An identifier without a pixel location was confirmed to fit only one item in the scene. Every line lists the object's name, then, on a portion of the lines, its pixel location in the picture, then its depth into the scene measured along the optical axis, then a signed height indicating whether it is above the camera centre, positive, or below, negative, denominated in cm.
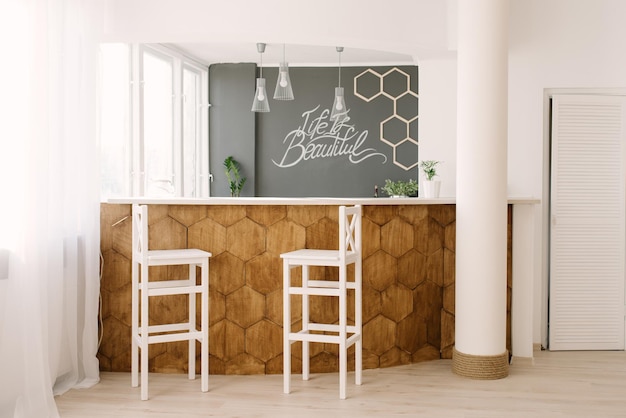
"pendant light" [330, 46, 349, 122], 663 +99
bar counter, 400 -45
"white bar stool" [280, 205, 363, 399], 353 -51
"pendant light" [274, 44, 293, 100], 579 +102
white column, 398 +14
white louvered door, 480 -25
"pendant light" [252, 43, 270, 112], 602 +93
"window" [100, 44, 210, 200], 523 +71
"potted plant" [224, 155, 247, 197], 699 +27
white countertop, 388 +0
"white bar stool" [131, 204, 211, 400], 346 -51
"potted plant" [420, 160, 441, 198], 478 +12
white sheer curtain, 310 -1
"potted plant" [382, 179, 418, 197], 520 +10
